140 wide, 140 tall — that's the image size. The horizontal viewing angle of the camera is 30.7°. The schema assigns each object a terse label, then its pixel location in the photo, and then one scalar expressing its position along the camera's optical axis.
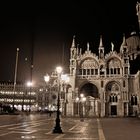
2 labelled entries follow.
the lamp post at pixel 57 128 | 18.31
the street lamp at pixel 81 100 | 69.31
